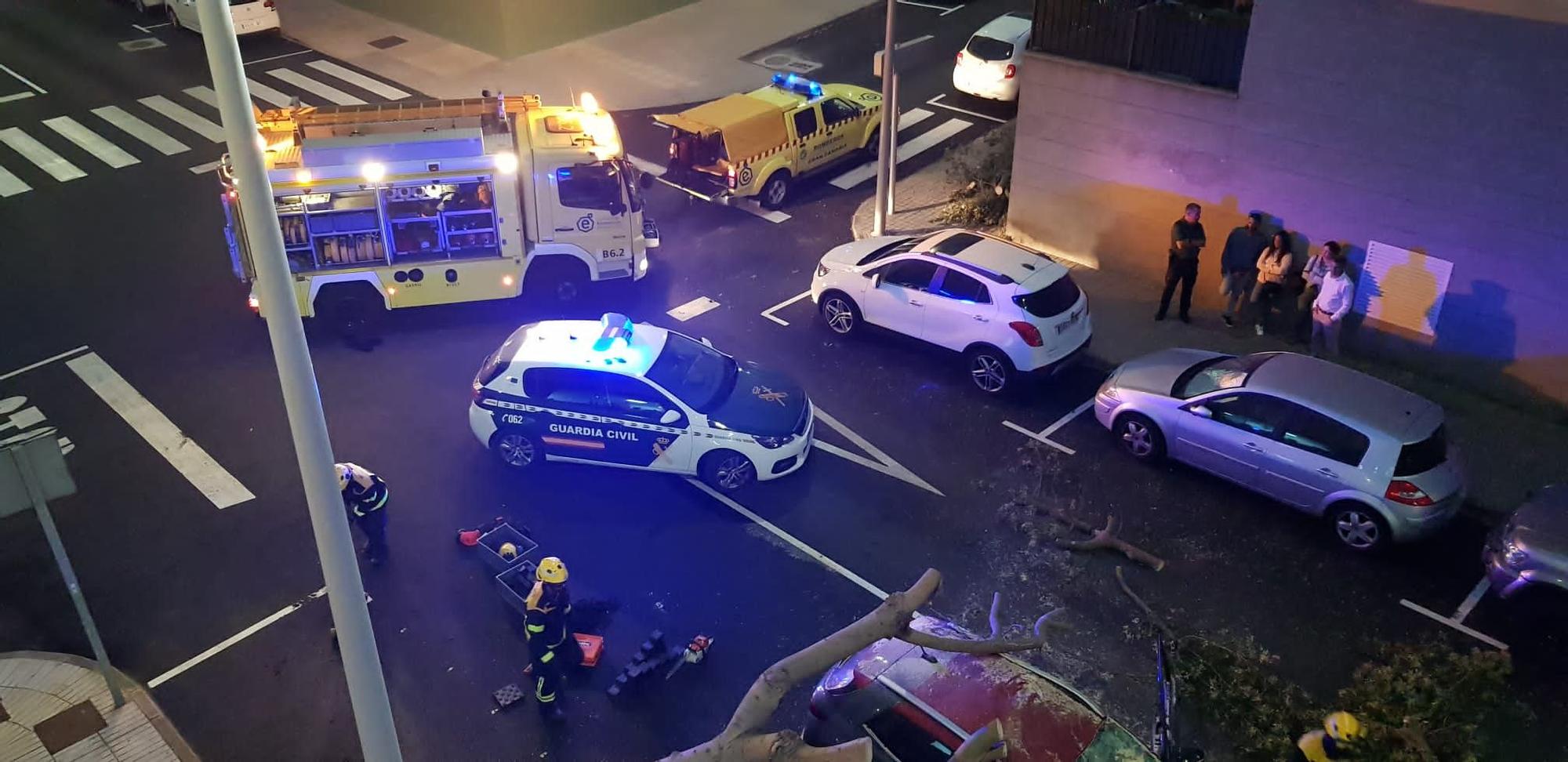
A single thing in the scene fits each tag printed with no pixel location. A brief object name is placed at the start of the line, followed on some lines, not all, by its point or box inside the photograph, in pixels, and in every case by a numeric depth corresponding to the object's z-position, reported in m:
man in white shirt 13.98
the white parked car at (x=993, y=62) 22.05
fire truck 14.45
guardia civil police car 12.12
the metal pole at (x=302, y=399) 5.00
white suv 13.60
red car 7.88
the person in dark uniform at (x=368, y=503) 10.85
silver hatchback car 11.18
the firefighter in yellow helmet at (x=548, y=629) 9.33
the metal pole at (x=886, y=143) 16.41
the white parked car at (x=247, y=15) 26.23
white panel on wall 14.03
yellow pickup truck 18.47
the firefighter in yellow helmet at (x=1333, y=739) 8.32
